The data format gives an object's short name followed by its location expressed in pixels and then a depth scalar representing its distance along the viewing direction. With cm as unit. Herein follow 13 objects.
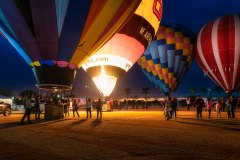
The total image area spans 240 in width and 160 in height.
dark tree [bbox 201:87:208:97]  14536
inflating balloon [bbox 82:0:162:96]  2584
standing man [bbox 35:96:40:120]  1998
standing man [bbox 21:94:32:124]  1666
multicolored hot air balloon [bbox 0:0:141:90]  1927
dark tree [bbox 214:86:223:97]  14720
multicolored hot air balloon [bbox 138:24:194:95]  3856
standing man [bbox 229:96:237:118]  2223
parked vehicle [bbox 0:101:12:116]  2494
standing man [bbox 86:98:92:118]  2198
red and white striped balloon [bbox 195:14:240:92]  3534
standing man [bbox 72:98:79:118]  2306
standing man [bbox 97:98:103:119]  2155
